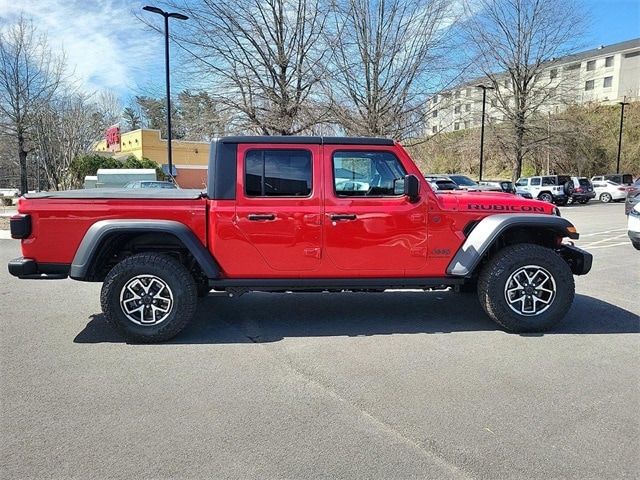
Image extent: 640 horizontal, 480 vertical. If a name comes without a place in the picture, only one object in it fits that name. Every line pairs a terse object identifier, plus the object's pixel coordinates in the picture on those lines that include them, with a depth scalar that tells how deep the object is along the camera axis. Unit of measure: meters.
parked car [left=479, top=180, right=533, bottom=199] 26.40
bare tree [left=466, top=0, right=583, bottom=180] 31.58
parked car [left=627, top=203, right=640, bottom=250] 8.59
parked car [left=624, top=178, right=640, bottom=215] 12.37
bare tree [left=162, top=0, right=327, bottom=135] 15.98
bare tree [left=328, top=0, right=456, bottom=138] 17.05
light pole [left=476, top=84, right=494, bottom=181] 29.16
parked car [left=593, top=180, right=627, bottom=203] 30.98
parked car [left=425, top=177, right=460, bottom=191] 19.28
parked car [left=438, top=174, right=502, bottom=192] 24.30
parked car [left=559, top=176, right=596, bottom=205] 26.89
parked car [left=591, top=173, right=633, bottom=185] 36.69
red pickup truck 4.41
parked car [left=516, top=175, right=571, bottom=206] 26.53
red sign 43.08
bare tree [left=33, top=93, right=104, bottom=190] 26.72
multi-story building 19.98
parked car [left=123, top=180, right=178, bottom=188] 19.03
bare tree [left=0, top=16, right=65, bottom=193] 21.25
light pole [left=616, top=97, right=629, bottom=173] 44.33
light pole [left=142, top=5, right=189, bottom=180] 15.64
